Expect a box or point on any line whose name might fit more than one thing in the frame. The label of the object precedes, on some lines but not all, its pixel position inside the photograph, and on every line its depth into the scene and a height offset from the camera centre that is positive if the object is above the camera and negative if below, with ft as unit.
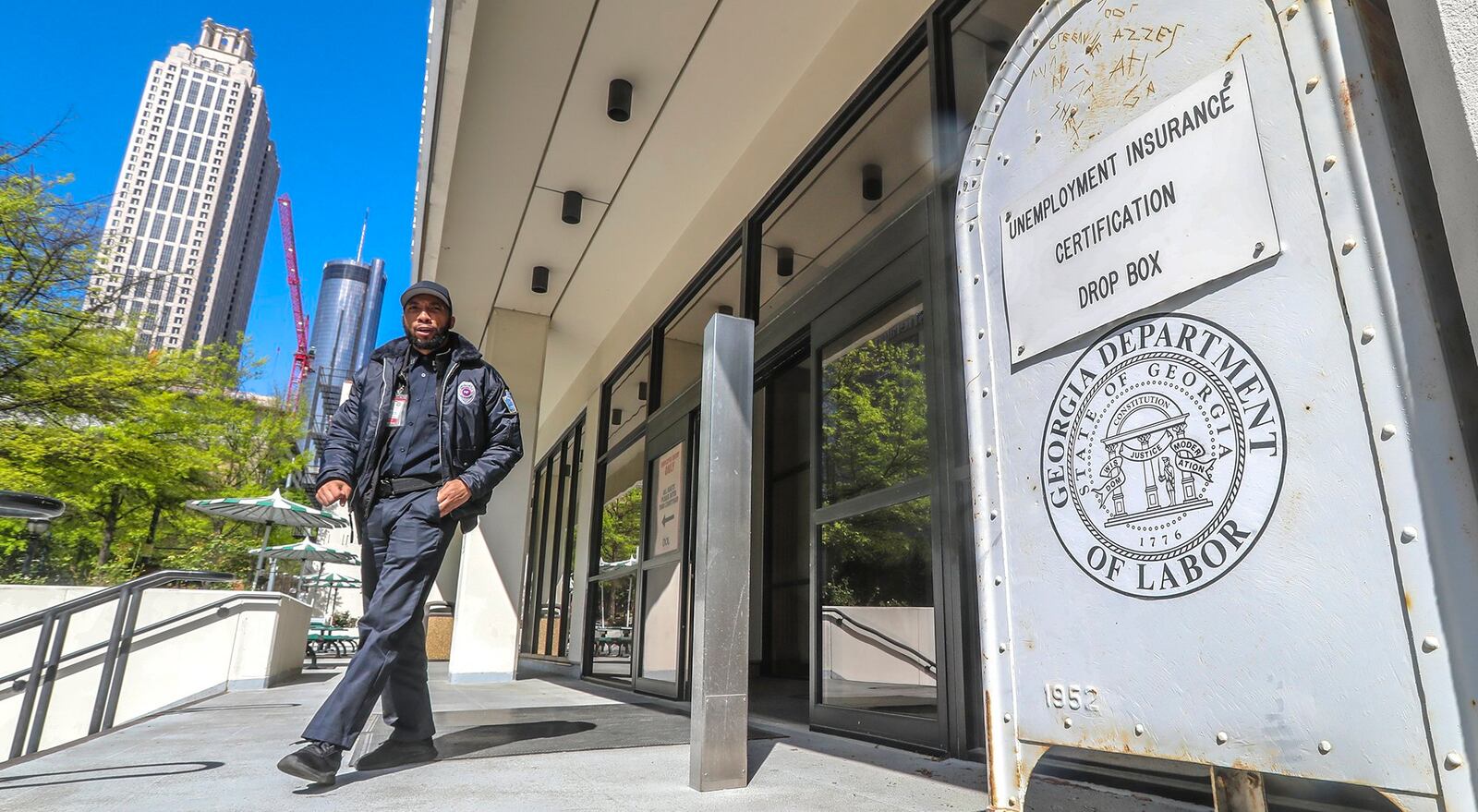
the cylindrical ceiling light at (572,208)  20.10 +10.43
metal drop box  2.62 +0.86
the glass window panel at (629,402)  23.97 +6.87
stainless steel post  6.93 +0.40
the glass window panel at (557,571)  30.96 +1.82
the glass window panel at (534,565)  37.83 +2.42
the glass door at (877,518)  9.77 +1.42
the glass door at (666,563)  18.08 +1.31
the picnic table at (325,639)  33.31 -1.27
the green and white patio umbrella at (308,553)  48.58 +3.56
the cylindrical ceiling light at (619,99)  15.76 +10.33
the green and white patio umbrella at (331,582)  64.64 +2.41
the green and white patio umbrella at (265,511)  37.50 +4.67
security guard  7.91 +1.47
